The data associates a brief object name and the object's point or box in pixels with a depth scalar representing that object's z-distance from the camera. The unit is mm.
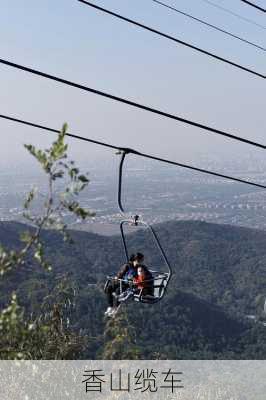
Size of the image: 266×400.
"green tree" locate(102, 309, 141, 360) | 13234
